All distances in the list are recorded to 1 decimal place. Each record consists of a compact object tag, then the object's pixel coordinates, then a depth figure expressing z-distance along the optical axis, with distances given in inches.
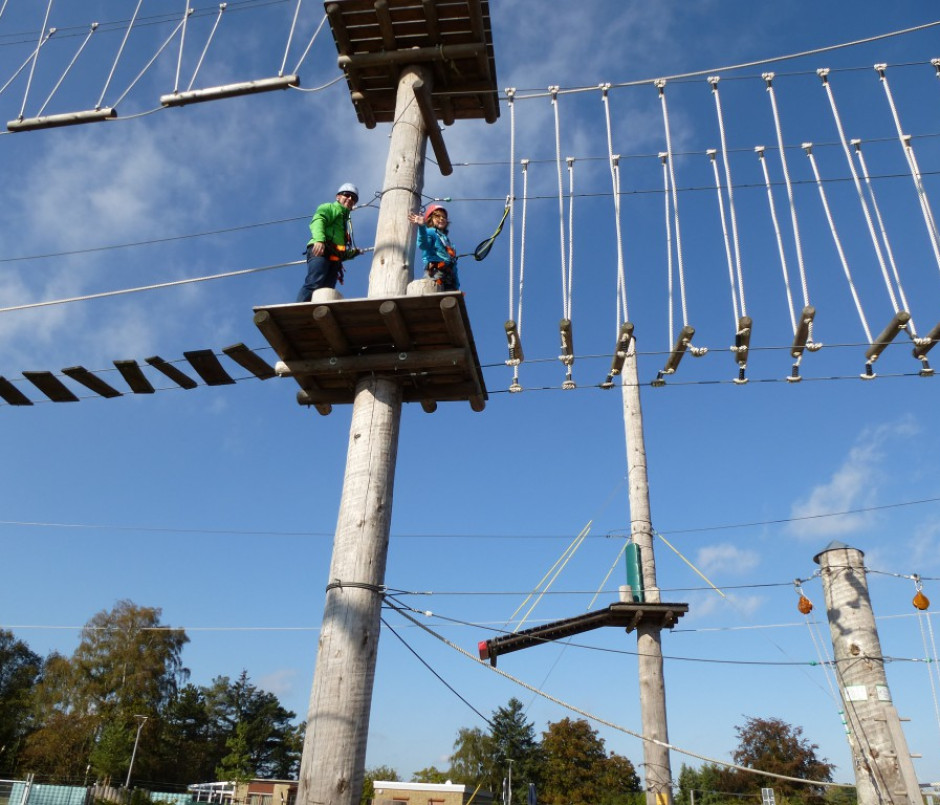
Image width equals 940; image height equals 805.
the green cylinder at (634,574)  372.2
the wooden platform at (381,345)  200.2
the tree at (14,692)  1647.4
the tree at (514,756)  2258.9
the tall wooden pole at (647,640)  341.7
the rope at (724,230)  254.3
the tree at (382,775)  2316.1
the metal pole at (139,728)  1419.4
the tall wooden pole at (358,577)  165.0
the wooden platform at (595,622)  362.3
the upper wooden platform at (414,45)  259.0
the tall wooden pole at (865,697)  170.9
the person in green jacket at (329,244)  229.0
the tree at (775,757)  1766.7
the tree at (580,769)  1967.3
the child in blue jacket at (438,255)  240.5
